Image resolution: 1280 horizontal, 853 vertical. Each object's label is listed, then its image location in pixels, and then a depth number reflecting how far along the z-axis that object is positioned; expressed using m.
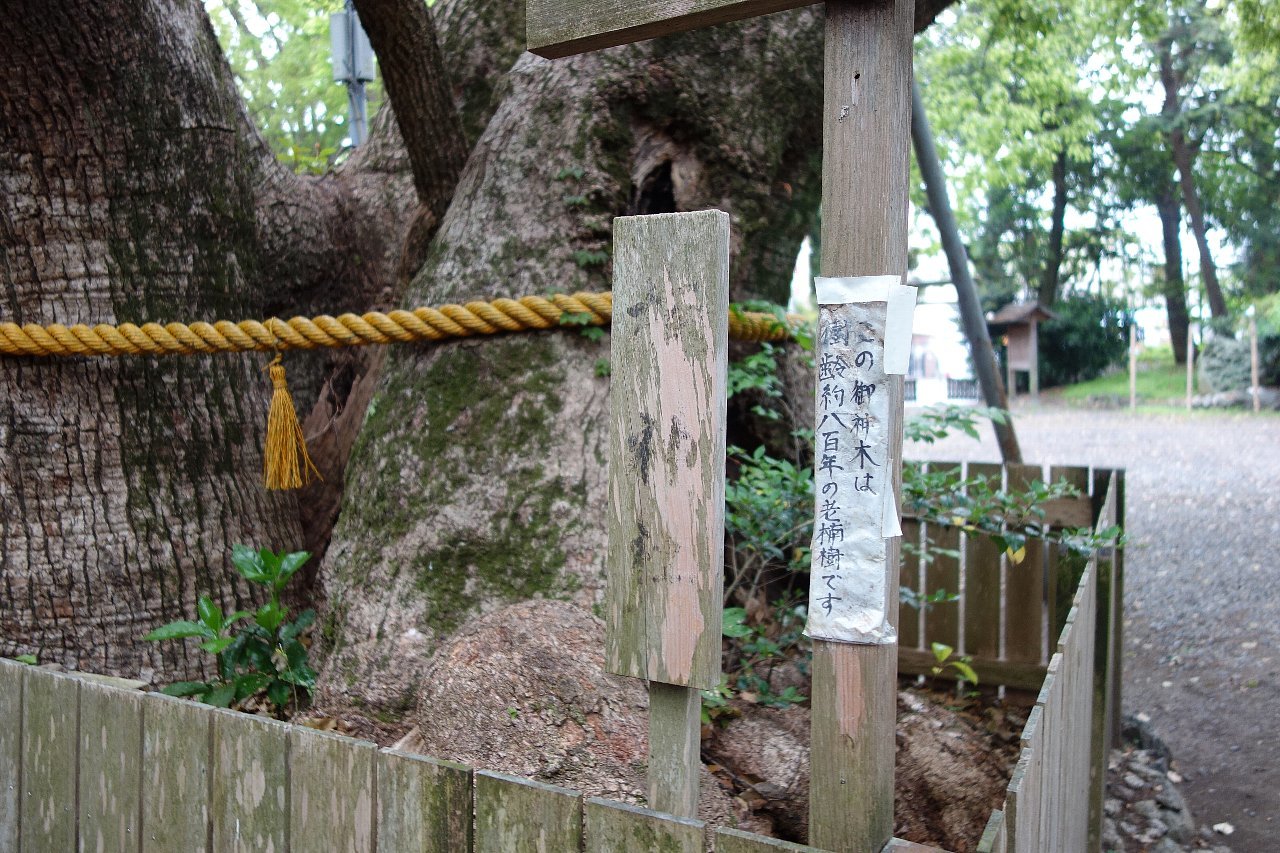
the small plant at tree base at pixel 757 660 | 2.43
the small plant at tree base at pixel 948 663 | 3.49
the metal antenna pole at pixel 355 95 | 6.22
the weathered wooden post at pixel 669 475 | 1.50
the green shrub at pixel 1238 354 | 18.28
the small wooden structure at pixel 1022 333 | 21.30
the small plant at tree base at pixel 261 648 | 2.52
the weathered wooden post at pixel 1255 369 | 17.00
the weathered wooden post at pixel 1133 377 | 17.77
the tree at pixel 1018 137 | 12.77
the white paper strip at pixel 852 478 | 1.59
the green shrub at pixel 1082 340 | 22.59
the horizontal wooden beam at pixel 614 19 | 1.66
